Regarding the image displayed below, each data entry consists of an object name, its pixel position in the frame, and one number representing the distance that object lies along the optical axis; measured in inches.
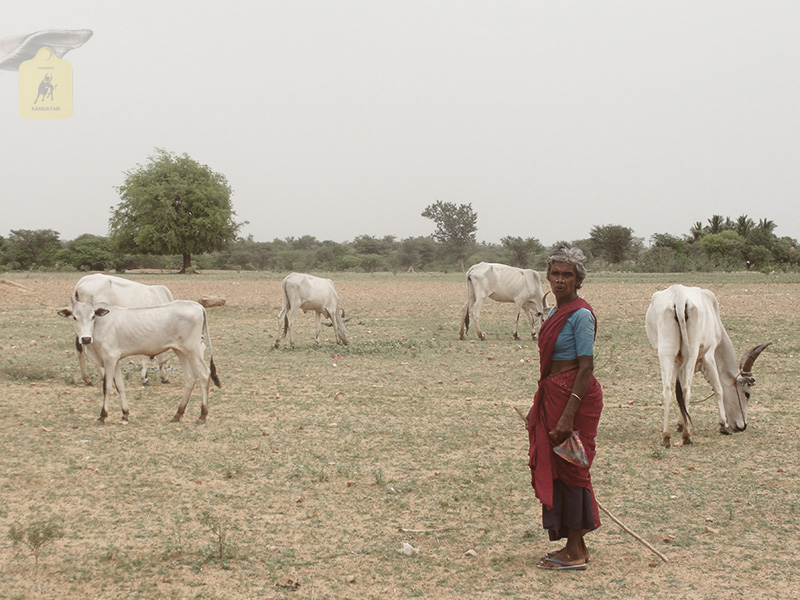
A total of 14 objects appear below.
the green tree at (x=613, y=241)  2497.5
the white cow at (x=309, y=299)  606.5
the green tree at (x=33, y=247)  2407.7
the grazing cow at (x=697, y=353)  308.5
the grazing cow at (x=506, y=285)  701.3
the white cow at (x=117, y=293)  446.9
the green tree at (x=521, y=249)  2456.9
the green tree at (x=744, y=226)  2726.4
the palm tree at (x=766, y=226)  2588.8
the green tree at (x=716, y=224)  2910.9
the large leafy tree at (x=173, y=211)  1931.6
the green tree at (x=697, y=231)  2921.3
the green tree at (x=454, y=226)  2970.0
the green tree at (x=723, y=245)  2269.2
